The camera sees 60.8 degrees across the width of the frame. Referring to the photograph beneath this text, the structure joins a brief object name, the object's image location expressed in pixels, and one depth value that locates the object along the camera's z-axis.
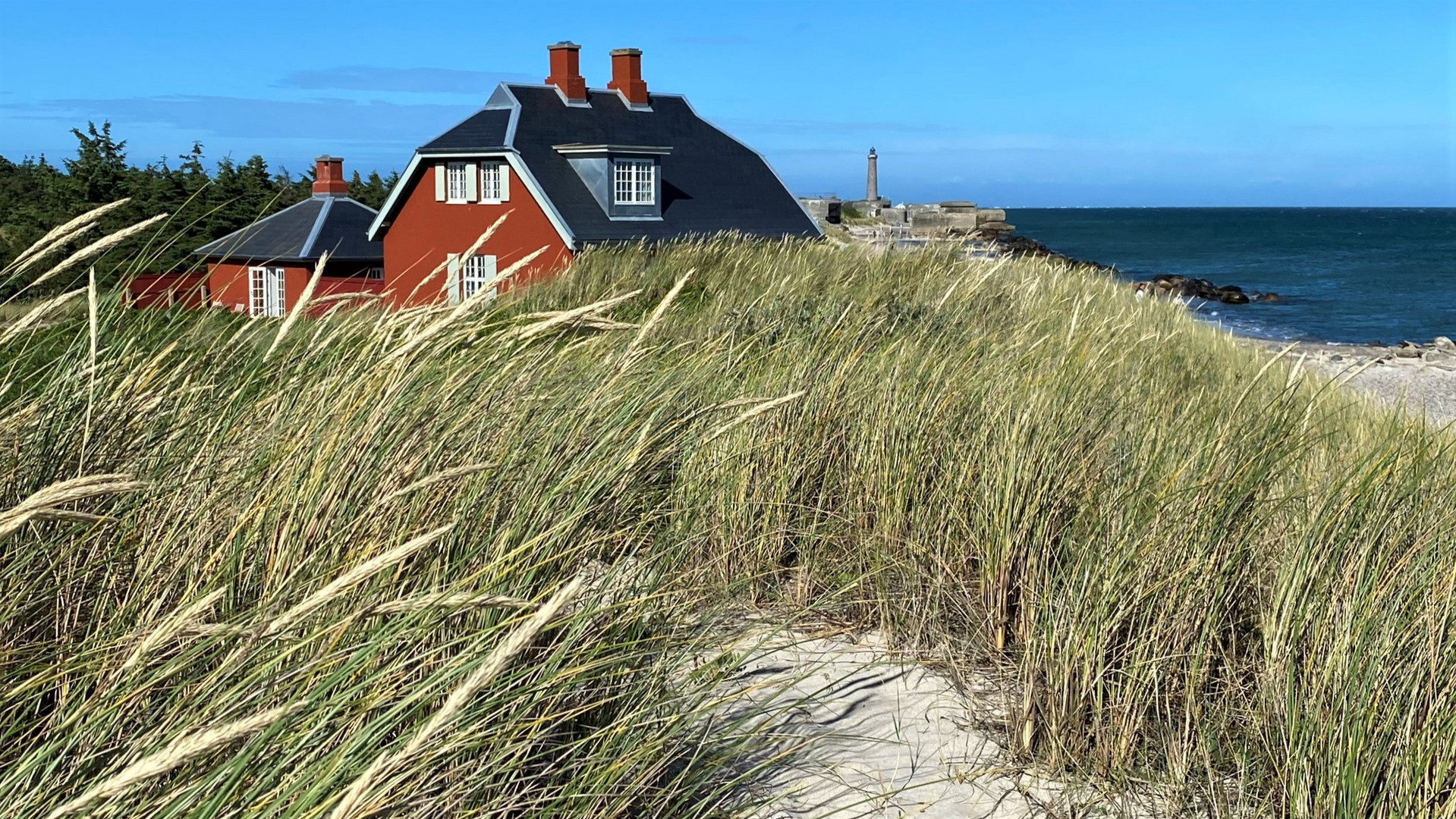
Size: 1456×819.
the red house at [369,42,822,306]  27.02
